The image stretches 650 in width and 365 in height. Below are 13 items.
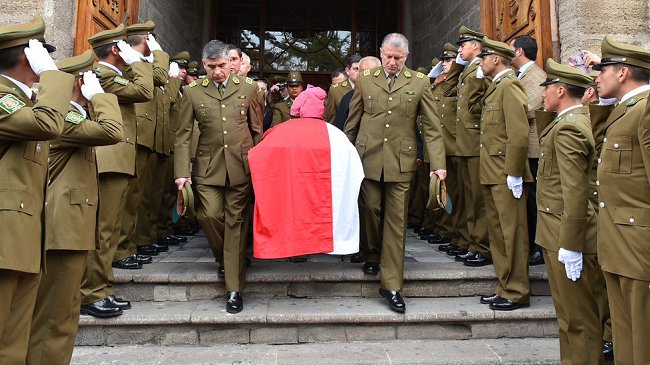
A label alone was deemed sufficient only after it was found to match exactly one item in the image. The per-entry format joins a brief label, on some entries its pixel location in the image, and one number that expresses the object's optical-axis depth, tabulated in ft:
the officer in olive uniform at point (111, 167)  11.88
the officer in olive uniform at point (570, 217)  8.91
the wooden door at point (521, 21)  16.49
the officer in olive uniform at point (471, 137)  15.17
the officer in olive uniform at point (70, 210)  8.59
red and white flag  12.62
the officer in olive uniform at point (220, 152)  12.83
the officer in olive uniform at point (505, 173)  12.41
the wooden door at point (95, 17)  15.28
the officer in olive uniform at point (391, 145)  12.98
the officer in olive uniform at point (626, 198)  7.11
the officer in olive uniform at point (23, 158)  6.66
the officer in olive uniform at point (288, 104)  21.90
